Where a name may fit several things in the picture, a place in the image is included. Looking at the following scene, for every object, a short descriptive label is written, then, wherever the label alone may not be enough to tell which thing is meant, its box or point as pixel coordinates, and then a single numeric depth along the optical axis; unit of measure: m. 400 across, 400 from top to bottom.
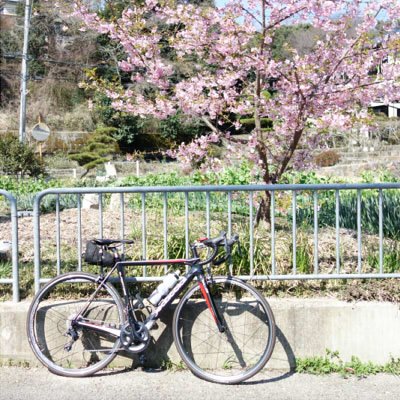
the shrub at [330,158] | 29.12
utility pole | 29.03
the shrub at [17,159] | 20.16
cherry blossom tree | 5.98
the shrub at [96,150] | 28.44
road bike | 4.14
